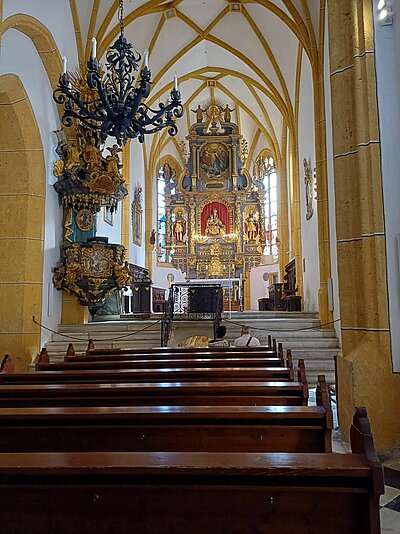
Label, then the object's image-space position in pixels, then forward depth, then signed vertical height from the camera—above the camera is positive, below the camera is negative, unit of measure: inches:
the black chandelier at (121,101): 240.5 +116.6
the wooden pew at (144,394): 129.8 -25.9
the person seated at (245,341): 279.6 -22.8
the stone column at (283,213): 699.4 +147.8
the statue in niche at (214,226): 823.7 +145.2
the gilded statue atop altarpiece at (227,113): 790.5 +338.2
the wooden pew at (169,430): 98.2 -27.4
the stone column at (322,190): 384.5 +97.2
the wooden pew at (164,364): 187.5 -25.0
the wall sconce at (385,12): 196.9 +127.5
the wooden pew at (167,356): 215.8 -24.7
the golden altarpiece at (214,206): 801.6 +182.9
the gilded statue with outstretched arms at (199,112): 795.4 +342.5
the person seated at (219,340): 299.8 -24.5
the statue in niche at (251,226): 816.9 +142.7
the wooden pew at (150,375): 162.1 -25.4
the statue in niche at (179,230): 819.4 +138.2
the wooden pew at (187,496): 64.0 -27.6
